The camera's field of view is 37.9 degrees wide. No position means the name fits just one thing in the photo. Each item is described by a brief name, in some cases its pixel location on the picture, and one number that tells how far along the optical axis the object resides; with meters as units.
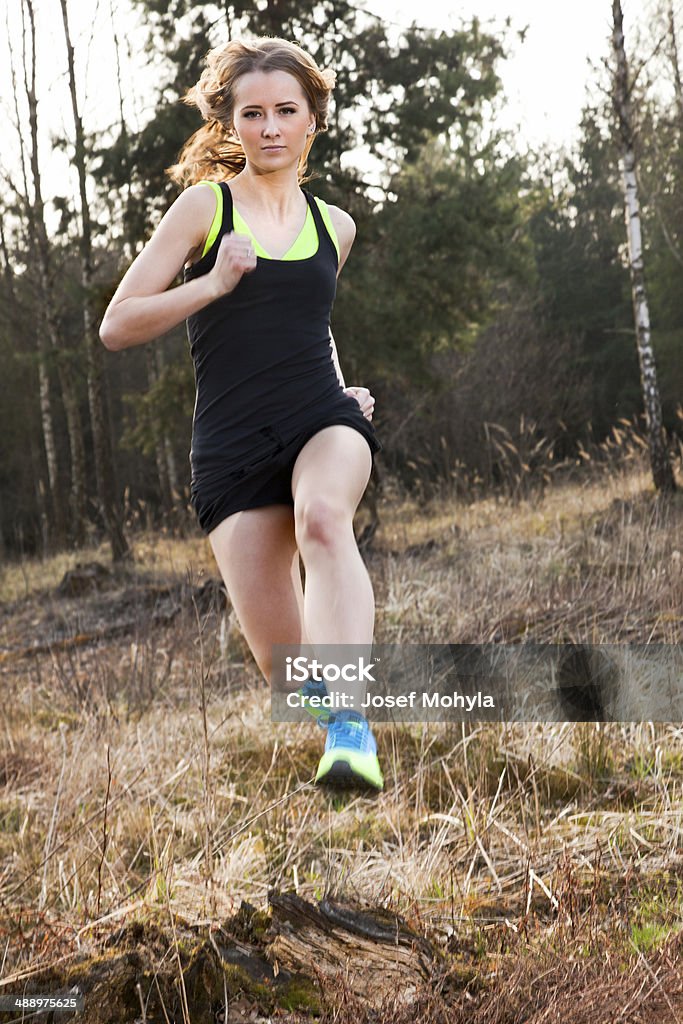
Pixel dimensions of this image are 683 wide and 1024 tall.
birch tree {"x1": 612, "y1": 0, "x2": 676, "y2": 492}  10.55
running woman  2.43
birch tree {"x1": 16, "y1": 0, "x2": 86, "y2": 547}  13.38
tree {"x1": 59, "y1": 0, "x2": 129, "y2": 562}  12.16
